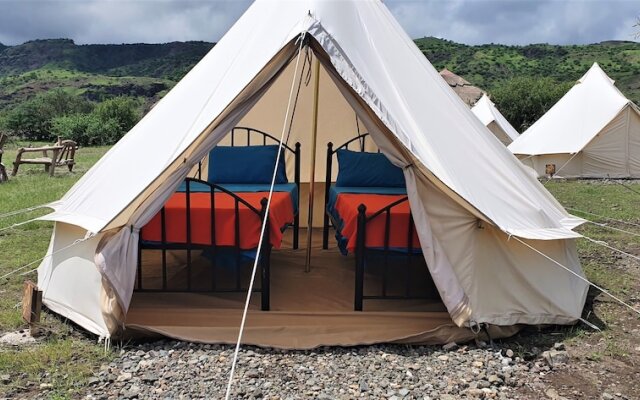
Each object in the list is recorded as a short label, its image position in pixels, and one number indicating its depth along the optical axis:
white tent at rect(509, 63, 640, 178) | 11.37
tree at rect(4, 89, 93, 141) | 23.69
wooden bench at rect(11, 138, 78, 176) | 11.09
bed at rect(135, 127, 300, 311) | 3.83
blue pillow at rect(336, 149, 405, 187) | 5.84
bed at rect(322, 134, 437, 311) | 3.78
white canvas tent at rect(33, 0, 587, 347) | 3.31
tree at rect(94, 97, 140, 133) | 23.89
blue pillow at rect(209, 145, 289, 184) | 6.07
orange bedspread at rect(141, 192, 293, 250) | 3.88
